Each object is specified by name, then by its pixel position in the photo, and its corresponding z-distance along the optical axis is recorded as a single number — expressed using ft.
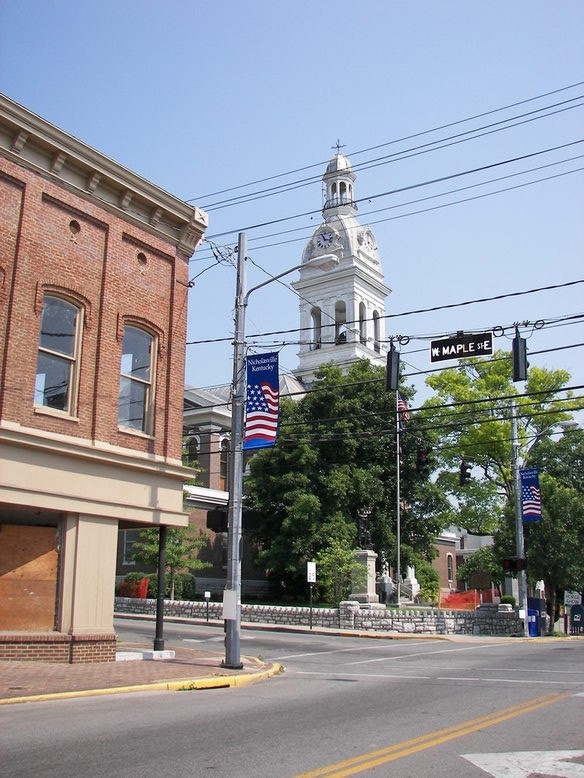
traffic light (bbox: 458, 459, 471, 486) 105.50
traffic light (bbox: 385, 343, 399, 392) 61.21
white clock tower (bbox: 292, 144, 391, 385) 240.32
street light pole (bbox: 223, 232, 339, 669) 54.13
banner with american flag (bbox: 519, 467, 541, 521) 110.32
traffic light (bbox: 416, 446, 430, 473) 98.02
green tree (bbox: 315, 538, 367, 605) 121.90
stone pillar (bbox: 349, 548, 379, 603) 120.06
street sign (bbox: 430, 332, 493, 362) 56.65
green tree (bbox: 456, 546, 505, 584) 158.51
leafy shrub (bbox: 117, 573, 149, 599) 131.08
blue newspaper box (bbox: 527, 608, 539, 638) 114.52
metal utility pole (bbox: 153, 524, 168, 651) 59.31
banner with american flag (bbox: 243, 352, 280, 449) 57.16
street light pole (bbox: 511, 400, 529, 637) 109.81
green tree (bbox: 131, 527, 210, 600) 124.98
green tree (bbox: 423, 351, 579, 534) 155.74
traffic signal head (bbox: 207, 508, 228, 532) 56.08
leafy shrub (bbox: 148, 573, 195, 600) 131.95
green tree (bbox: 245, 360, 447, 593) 135.33
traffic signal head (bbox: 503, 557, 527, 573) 105.81
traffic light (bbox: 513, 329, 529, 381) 55.11
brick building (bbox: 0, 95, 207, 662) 51.01
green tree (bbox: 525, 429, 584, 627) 122.11
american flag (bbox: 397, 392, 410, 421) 110.42
